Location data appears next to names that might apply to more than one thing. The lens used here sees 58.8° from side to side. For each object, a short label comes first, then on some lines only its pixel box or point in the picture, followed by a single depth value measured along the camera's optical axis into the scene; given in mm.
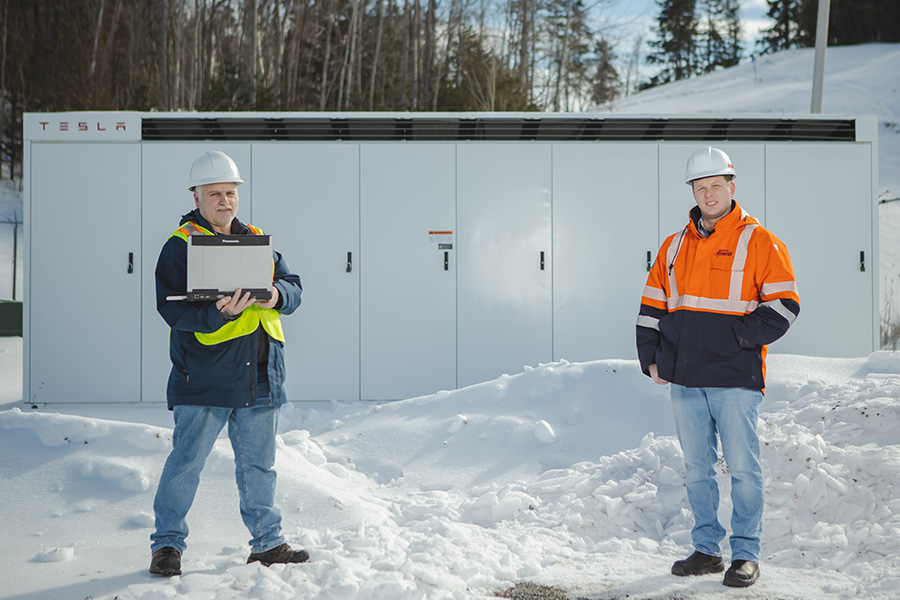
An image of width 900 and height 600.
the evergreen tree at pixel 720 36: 53438
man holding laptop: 3293
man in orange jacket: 3371
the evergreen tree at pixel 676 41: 51906
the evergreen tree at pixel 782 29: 51688
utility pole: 10672
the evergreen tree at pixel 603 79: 32344
